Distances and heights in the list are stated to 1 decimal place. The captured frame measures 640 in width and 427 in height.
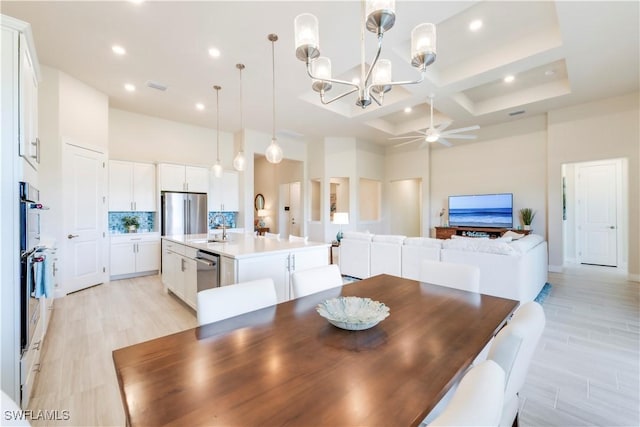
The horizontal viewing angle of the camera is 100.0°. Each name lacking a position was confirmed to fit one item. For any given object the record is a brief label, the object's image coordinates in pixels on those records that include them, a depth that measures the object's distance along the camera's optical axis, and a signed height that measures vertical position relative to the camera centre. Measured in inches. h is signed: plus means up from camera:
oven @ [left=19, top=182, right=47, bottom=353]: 63.4 -11.8
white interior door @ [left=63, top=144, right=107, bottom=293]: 159.0 -1.0
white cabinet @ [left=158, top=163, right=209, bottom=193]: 214.4 +30.9
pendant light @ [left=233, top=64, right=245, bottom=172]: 150.7 +30.6
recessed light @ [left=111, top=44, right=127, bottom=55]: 134.4 +84.2
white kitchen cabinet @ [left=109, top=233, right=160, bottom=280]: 193.0 -30.1
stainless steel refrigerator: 213.8 +1.3
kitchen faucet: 143.7 -11.4
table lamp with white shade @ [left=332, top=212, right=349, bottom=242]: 257.8 -4.4
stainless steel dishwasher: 107.0 -23.1
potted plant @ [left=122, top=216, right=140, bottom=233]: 208.7 -7.0
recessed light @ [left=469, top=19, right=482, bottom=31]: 130.0 +92.8
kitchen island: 100.7 -19.4
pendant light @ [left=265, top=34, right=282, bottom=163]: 125.5 +30.2
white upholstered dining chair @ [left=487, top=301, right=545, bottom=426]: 39.3 -20.7
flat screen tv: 243.1 +2.1
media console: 243.0 -18.3
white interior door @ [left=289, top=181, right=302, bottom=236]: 332.5 +7.3
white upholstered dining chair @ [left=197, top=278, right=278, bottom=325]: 55.2 -19.0
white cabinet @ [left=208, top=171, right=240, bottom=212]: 247.9 +20.0
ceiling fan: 175.2 +53.1
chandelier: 56.5 +42.7
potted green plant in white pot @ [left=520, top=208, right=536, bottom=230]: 229.5 -3.4
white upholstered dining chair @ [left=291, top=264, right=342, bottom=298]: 72.1 -18.8
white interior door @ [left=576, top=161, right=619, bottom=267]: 229.8 -0.4
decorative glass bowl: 47.8 -19.0
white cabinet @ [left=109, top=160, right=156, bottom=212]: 196.4 +21.8
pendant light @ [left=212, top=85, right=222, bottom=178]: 164.9 +76.0
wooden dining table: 28.6 -21.1
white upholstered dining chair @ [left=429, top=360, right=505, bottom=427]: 23.4 -17.6
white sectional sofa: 130.2 -25.5
